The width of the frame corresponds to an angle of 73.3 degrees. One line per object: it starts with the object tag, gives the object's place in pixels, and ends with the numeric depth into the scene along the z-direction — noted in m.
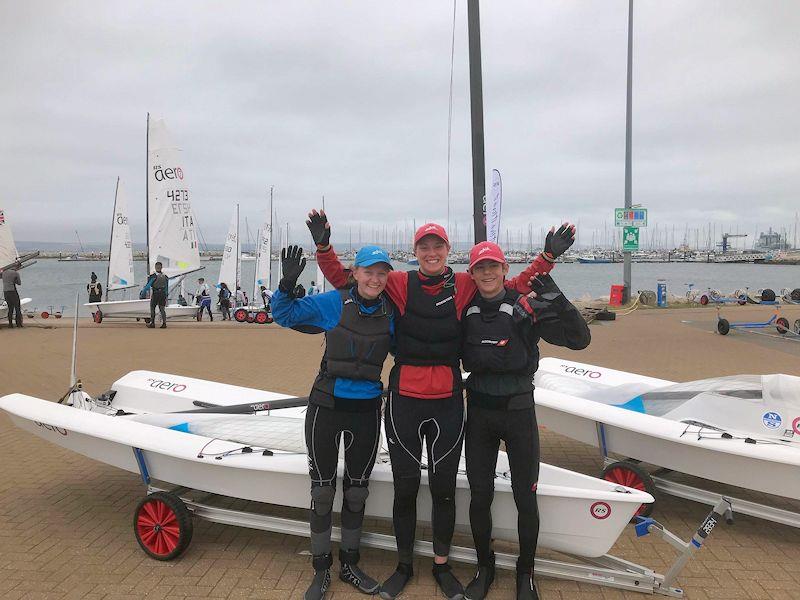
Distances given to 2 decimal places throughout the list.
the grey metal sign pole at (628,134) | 14.89
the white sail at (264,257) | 24.46
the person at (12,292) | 12.56
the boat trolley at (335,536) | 2.53
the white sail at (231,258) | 24.69
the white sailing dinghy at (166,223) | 14.19
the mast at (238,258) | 24.82
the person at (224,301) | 17.92
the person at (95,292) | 16.25
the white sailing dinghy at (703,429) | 3.01
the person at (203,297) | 17.71
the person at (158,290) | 12.78
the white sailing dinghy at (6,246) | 14.80
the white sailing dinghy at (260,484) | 2.59
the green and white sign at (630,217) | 14.73
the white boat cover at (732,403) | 3.35
